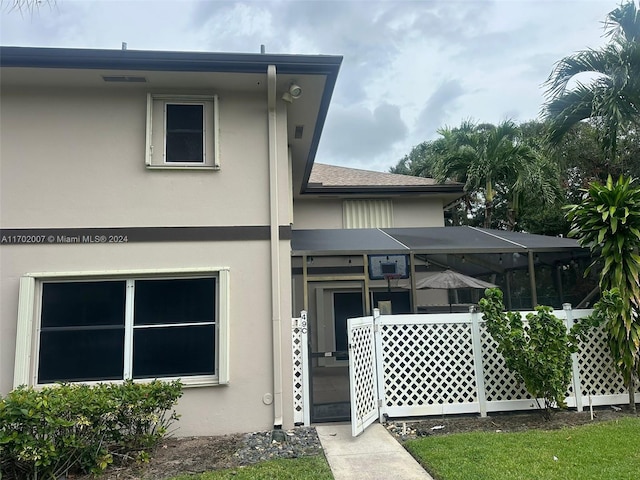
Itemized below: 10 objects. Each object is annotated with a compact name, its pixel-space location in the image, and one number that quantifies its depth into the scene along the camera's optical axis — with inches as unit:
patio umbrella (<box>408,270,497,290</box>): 359.9
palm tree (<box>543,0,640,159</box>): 352.5
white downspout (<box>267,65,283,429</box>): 254.8
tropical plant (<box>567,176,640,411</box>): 267.0
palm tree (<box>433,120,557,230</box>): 647.1
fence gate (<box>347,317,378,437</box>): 236.5
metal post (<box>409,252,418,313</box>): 346.0
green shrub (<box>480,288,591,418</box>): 245.3
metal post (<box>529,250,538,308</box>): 360.5
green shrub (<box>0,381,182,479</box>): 179.8
